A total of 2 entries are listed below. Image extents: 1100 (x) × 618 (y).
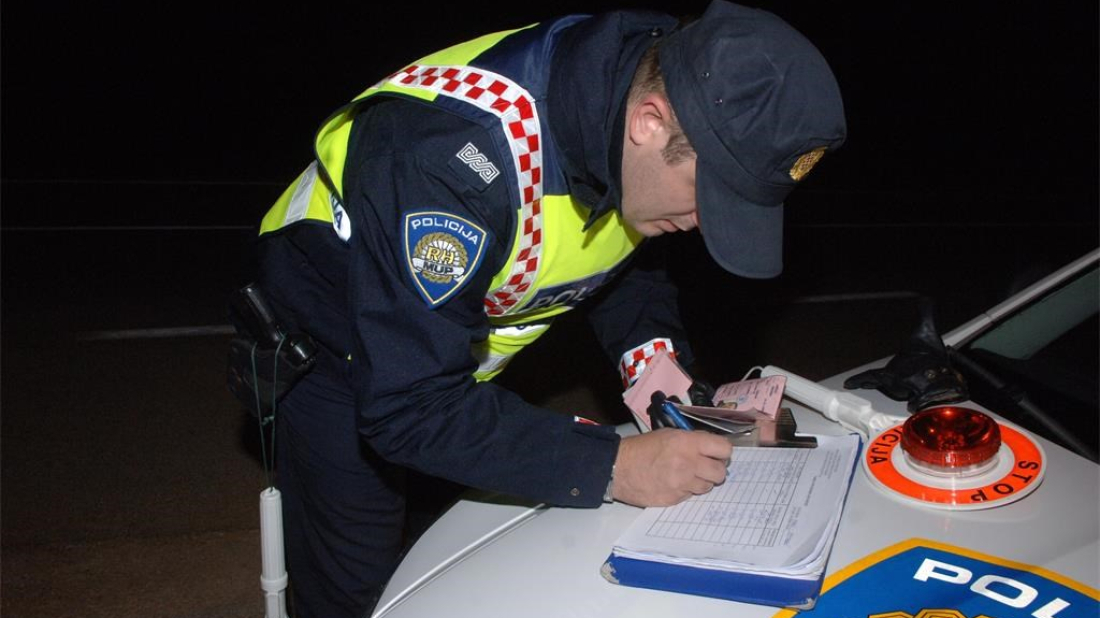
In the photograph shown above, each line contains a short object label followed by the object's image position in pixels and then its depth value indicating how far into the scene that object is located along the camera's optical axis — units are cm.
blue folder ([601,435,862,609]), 133
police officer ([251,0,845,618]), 141
